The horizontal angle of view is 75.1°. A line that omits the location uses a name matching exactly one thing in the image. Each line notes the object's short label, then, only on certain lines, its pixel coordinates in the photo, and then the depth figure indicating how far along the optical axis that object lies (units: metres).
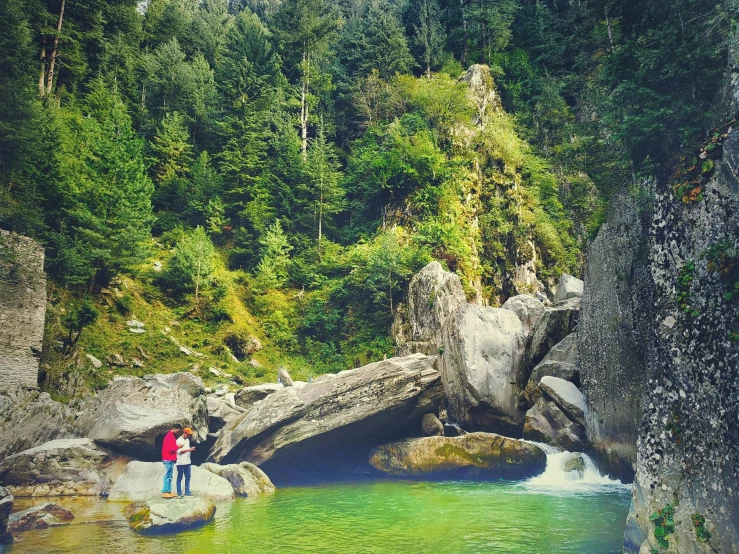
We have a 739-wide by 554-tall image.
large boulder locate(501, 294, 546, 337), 22.11
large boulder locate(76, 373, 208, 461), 14.97
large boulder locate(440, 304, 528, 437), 18.59
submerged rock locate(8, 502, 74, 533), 10.23
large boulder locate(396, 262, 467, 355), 27.25
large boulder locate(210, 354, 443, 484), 16.34
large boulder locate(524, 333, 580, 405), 16.53
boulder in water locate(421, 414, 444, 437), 17.33
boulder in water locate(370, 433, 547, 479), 15.13
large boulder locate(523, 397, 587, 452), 15.39
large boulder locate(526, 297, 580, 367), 18.27
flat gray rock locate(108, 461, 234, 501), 13.06
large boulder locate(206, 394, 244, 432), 19.98
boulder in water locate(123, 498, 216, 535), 10.19
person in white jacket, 12.13
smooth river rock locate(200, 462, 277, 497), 14.20
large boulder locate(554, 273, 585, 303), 21.73
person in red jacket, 12.10
